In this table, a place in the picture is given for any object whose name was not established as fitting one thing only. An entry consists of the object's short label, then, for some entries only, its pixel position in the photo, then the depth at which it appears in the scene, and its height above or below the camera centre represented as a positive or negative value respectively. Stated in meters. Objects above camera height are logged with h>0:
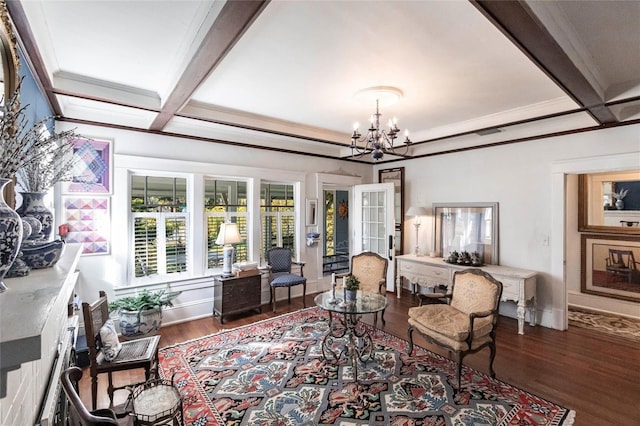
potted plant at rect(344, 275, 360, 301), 3.08 -0.79
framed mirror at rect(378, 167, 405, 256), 5.76 +0.13
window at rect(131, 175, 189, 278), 3.90 -0.17
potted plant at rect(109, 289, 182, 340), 3.32 -1.15
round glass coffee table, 2.88 -1.26
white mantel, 0.65 -0.28
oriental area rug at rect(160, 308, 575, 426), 2.23 -1.54
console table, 3.81 -0.97
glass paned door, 5.49 -0.19
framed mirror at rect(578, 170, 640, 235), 4.43 +0.13
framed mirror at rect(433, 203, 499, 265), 4.55 -0.29
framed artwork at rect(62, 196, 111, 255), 3.36 -0.10
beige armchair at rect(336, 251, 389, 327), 3.96 -0.81
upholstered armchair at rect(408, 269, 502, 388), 2.65 -1.08
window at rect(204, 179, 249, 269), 4.44 +0.02
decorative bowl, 1.30 -0.18
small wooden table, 4.11 -1.17
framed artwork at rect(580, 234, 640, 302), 4.39 -0.86
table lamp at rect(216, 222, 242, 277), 4.11 -0.39
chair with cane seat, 2.14 -1.11
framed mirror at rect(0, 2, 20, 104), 1.42 +0.79
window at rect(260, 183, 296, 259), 5.05 -0.08
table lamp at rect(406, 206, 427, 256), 5.20 -0.05
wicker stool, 1.66 -1.14
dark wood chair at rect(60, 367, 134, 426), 1.00 -0.70
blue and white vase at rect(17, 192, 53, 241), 1.40 +0.01
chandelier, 2.86 +0.80
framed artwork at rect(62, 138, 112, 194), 3.40 +0.53
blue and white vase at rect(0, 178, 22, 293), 0.89 -0.07
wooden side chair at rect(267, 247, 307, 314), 4.53 -0.97
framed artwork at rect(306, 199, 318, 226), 5.45 -0.02
